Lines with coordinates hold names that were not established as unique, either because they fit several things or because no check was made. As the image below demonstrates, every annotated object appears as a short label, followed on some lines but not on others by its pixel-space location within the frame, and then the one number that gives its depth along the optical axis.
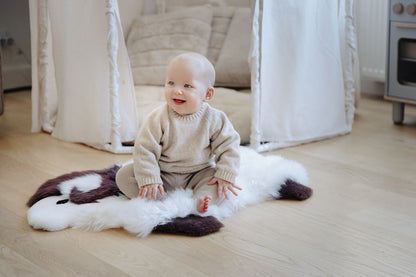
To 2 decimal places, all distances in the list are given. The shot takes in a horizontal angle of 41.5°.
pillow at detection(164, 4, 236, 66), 3.25
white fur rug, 1.70
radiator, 3.28
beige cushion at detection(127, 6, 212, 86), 3.16
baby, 1.75
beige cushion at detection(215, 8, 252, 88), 3.16
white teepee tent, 2.43
